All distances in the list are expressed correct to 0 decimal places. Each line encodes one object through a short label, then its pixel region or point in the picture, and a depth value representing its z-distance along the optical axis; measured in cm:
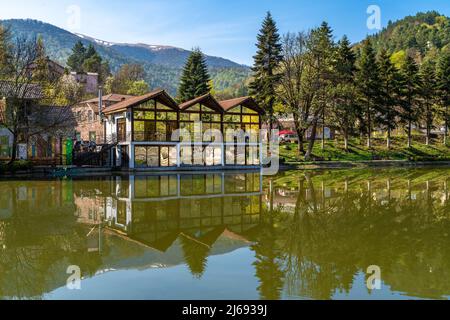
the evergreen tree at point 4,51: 3203
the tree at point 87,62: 8488
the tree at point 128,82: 6794
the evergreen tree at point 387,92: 4753
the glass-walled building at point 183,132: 3547
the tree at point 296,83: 4203
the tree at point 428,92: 5088
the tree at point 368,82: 4638
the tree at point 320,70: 4156
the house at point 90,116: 4812
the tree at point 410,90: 4909
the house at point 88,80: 7459
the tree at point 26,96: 3155
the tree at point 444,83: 5125
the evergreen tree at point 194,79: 5178
